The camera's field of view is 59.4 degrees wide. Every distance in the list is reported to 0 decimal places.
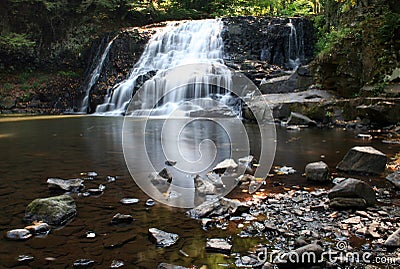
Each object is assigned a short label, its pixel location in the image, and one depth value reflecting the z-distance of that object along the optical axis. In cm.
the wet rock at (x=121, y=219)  324
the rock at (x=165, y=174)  473
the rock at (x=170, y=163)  585
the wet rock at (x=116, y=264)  245
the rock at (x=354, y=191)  356
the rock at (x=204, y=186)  410
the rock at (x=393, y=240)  261
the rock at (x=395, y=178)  420
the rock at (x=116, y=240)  278
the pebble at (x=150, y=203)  375
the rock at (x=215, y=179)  441
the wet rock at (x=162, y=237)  280
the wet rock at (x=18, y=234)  288
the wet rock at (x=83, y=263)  246
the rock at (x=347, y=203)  346
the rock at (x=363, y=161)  491
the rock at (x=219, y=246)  266
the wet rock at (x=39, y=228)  300
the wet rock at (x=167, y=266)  238
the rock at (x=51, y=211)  324
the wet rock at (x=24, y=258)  252
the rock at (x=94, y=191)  415
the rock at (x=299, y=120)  1165
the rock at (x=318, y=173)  459
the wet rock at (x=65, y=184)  429
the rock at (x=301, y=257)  240
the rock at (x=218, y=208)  338
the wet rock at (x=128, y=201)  379
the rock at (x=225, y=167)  507
